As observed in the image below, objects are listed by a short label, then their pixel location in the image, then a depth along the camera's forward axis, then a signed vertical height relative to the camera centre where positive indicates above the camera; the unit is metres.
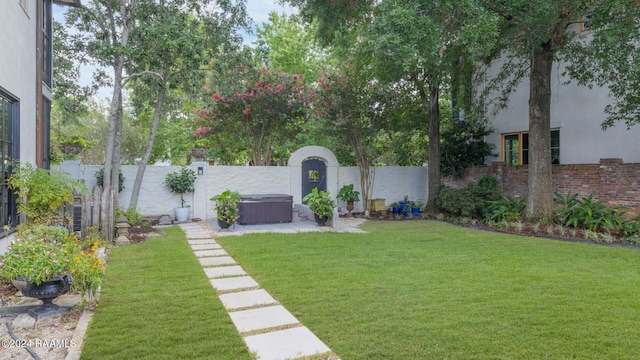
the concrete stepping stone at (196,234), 7.82 -1.13
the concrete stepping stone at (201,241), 7.14 -1.15
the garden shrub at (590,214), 7.92 -0.72
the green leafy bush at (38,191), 4.93 -0.14
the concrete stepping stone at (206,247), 6.66 -1.16
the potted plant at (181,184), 10.29 -0.09
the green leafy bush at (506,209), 9.40 -0.71
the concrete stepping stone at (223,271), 4.88 -1.19
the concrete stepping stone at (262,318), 3.24 -1.21
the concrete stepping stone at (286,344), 2.74 -1.22
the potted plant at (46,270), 3.26 -0.80
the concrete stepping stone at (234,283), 4.36 -1.20
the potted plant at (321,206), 9.29 -0.61
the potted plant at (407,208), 11.91 -0.84
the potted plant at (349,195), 11.84 -0.44
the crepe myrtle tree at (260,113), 12.95 +2.39
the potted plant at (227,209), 8.72 -0.64
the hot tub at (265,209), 9.62 -0.73
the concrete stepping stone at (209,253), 6.15 -1.17
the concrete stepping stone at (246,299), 3.78 -1.21
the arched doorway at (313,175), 12.20 +0.19
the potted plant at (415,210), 11.93 -0.90
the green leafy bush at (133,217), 8.61 -0.82
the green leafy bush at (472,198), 10.34 -0.46
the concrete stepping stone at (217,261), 5.53 -1.18
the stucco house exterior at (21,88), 4.74 +1.29
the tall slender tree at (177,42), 7.97 +3.01
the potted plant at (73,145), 9.47 +0.88
